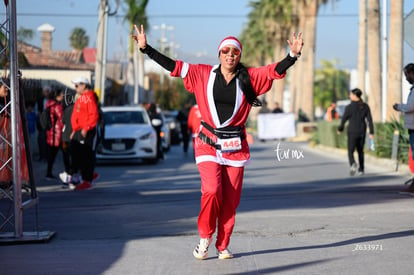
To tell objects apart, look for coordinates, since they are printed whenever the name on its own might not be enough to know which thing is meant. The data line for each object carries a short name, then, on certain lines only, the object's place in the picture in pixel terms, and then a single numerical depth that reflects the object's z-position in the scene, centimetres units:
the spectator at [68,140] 1608
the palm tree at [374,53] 3089
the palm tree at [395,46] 2434
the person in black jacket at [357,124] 1841
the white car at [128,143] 2358
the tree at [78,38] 4967
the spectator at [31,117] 2314
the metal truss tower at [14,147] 883
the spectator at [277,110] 3676
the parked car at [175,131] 4097
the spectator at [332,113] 3673
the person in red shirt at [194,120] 2284
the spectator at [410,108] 1334
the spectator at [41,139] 2314
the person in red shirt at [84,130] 1523
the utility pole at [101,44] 3269
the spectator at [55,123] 1709
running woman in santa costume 768
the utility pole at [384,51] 2762
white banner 3099
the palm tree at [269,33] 6694
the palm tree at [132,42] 5588
